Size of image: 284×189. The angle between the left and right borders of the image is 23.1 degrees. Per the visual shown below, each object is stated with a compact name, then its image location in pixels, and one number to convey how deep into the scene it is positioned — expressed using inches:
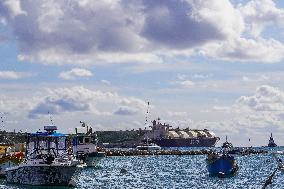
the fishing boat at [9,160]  3245.6
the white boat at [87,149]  4767.0
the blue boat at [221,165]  4170.8
